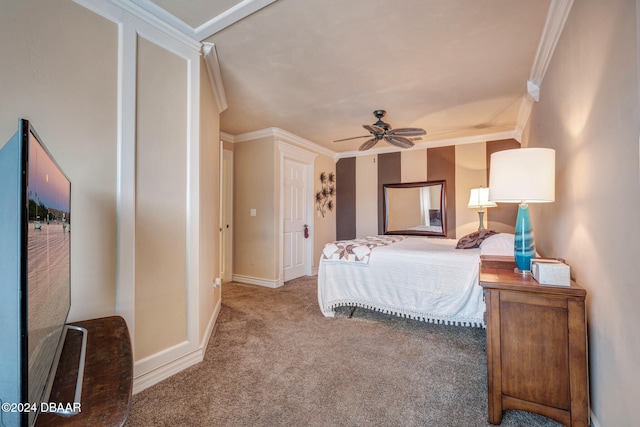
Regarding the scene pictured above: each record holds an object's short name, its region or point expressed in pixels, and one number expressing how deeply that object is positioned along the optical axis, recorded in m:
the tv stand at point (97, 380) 0.70
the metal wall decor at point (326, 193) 5.37
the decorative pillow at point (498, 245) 2.40
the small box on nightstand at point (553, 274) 1.37
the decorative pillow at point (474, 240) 2.89
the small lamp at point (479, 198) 3.84
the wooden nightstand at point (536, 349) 1.32
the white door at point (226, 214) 4.53
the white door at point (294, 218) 4.60
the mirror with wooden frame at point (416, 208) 4.86
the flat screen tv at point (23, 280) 0.53
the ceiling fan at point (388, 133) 3.26
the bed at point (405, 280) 2.45
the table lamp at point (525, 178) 1.52
